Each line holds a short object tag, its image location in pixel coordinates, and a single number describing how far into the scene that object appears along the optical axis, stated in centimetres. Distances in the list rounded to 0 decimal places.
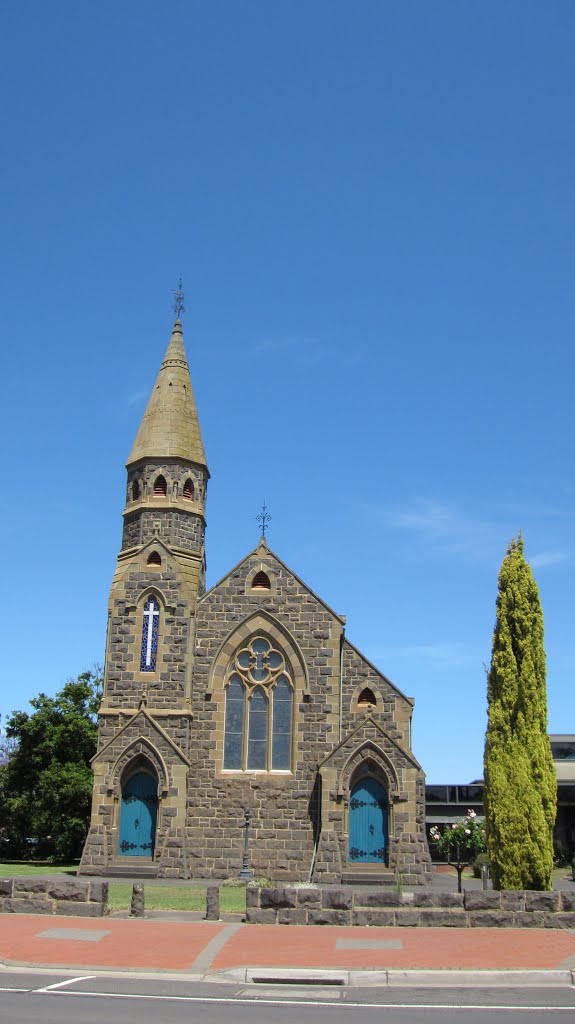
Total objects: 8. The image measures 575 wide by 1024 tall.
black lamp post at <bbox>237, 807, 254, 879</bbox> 2702
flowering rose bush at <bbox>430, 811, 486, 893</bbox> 2661
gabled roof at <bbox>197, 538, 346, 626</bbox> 3062
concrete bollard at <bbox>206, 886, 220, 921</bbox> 1730
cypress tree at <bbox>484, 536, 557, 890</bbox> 2042
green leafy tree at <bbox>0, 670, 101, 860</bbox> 3331
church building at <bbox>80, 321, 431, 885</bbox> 2783
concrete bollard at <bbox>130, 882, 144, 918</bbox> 1758
